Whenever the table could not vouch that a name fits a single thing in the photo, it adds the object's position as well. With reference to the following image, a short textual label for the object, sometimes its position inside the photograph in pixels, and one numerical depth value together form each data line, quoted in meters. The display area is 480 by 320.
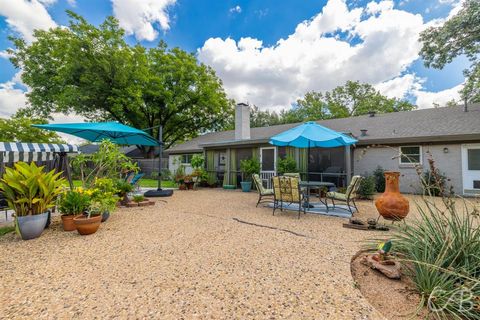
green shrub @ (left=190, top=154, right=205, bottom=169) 12.44
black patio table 5.53
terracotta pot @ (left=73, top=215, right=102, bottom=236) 3.83
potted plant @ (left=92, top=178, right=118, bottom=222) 4.25
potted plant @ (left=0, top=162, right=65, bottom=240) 3.56
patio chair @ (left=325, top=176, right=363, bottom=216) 5.20
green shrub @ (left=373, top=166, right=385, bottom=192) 9.52
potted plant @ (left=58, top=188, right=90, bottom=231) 4.09
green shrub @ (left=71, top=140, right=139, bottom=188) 5.41
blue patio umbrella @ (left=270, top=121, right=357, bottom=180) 5.31
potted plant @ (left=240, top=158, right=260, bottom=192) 10.17
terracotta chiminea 4.10
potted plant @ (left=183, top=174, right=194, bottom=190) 11.05
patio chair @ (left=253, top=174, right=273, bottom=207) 6.18
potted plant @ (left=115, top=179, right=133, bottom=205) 6.17
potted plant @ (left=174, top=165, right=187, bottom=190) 11.05
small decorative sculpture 2.35
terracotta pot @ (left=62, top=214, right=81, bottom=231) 4.11
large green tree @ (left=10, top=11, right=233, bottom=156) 15.65
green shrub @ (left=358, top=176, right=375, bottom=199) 7.92
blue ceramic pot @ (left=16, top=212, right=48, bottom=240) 3.59
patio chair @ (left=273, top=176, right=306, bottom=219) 5.15
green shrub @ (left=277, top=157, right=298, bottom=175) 9.35
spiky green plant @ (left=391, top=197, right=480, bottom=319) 1.76
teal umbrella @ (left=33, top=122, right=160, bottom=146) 6.29
